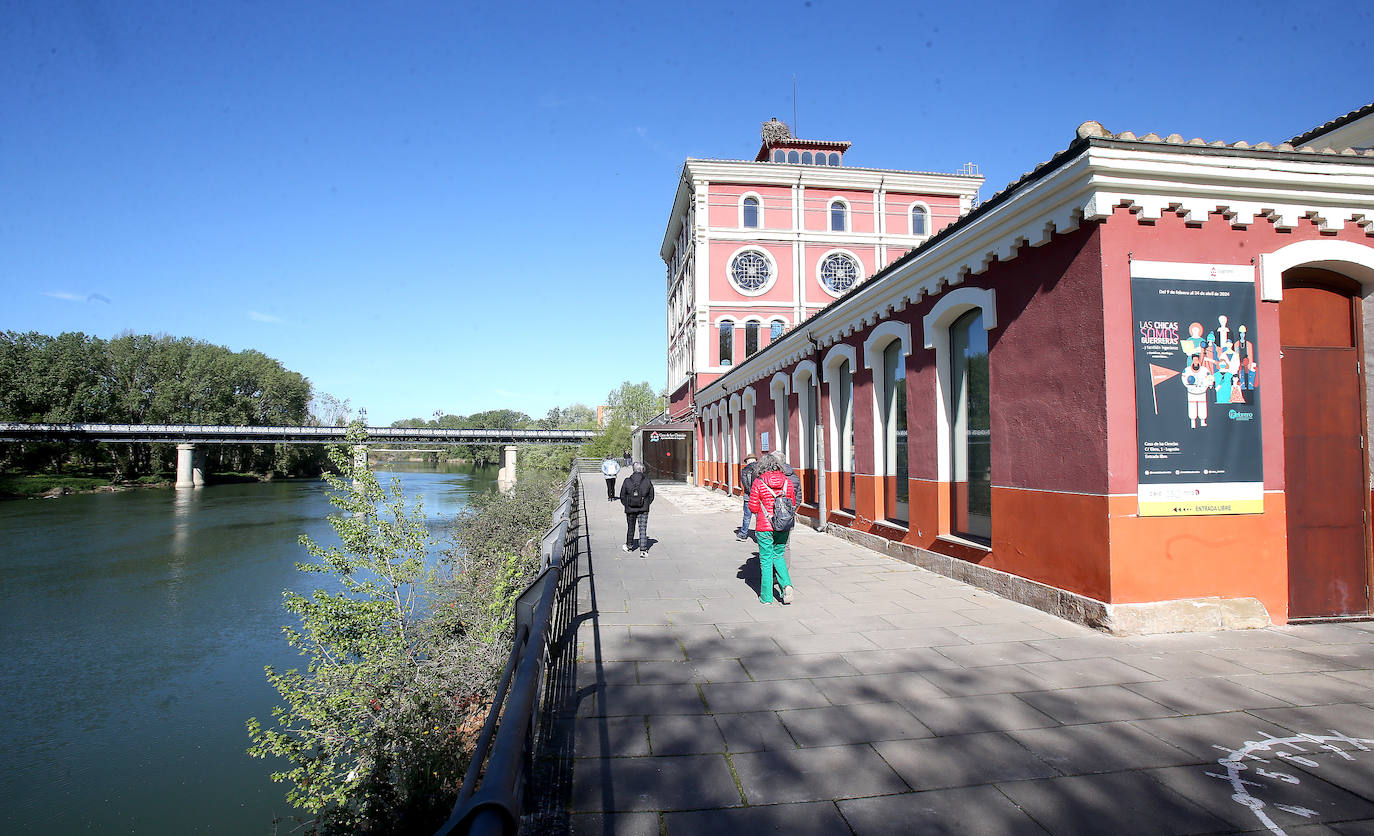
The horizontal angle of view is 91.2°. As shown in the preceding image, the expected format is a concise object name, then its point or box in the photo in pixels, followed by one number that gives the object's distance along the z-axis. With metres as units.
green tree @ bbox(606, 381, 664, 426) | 68.94
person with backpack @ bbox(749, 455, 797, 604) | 6.88
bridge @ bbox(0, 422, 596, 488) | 50.13
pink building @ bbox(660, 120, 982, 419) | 32.09
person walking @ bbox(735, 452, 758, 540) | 9.22
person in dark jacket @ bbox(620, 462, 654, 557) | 10.79
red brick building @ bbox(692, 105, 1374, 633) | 5.67
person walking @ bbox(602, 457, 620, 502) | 16.60
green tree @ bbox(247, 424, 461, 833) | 5.42
